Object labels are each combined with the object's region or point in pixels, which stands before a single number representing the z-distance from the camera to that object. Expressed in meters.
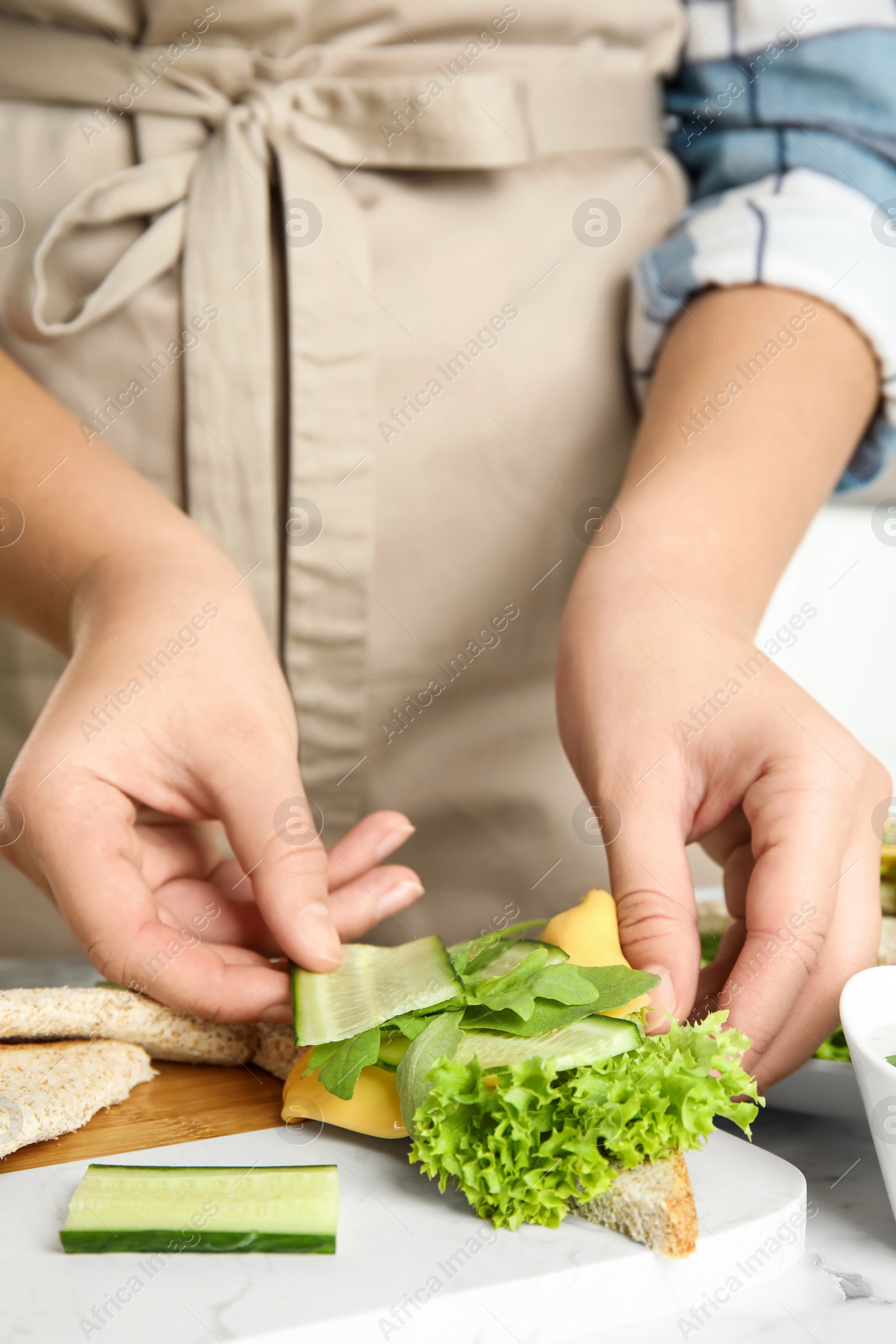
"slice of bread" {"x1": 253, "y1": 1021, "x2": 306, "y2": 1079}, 1.02
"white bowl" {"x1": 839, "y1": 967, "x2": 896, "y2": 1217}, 0.93
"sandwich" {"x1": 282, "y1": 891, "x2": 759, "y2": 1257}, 0.94
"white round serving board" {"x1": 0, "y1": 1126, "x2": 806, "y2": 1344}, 0.91
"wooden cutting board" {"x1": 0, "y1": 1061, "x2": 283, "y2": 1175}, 0.98
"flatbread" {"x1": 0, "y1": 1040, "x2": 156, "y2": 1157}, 0.98
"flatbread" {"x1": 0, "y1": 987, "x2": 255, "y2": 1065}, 1.03
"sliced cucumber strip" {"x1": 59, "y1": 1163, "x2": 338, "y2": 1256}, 0.93
